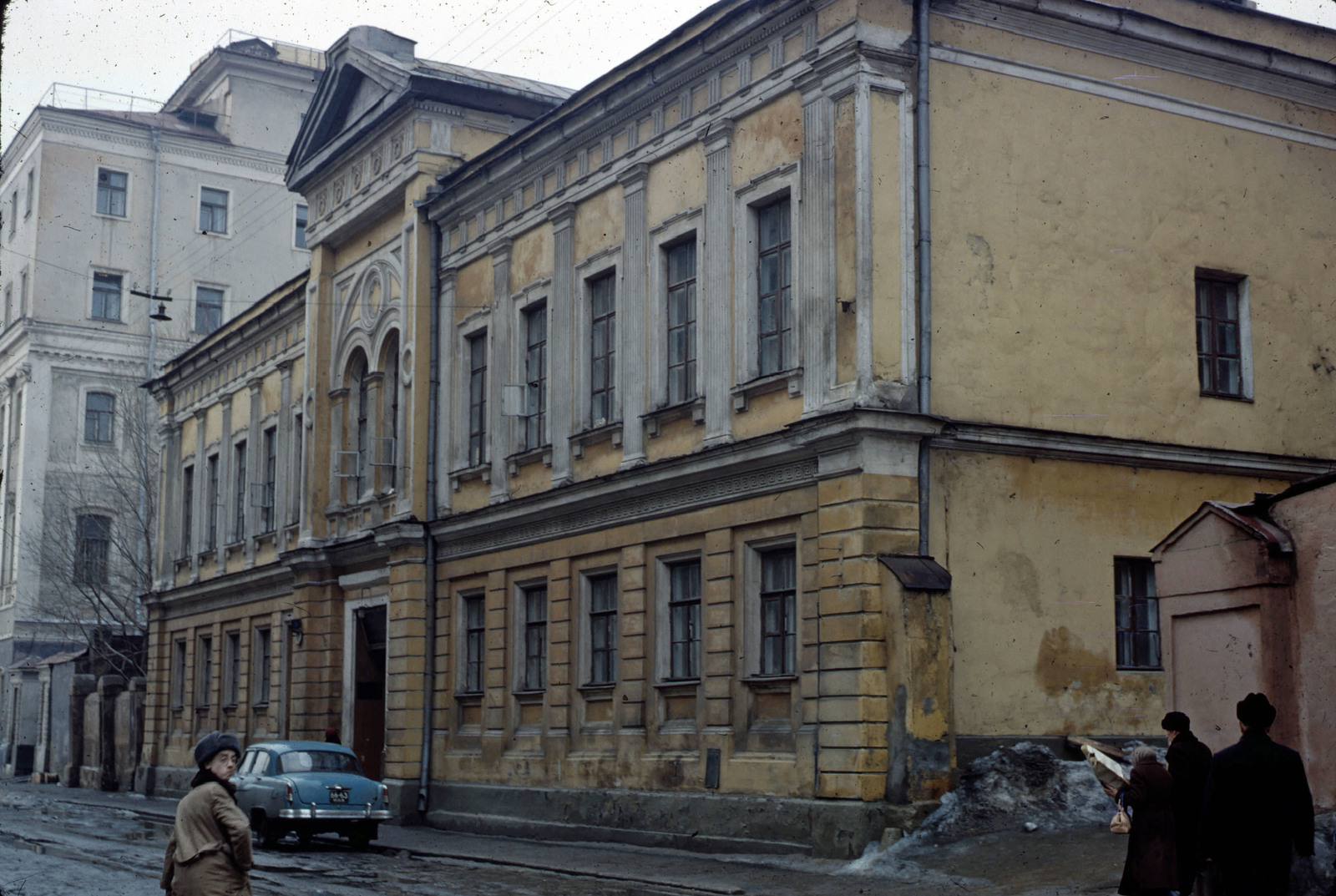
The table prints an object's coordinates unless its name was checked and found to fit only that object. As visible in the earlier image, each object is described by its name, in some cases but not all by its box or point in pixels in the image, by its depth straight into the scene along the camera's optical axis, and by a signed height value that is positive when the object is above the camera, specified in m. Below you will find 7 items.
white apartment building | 54.38 +13.08
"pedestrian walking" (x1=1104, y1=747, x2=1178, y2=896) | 11.59 -1.08
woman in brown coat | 8.74 -0.88
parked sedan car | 22.97 -1.75
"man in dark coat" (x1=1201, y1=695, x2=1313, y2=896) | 10.14 -0.87
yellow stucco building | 18.77 +3.47
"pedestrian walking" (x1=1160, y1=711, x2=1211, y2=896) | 11.62 -0.79
